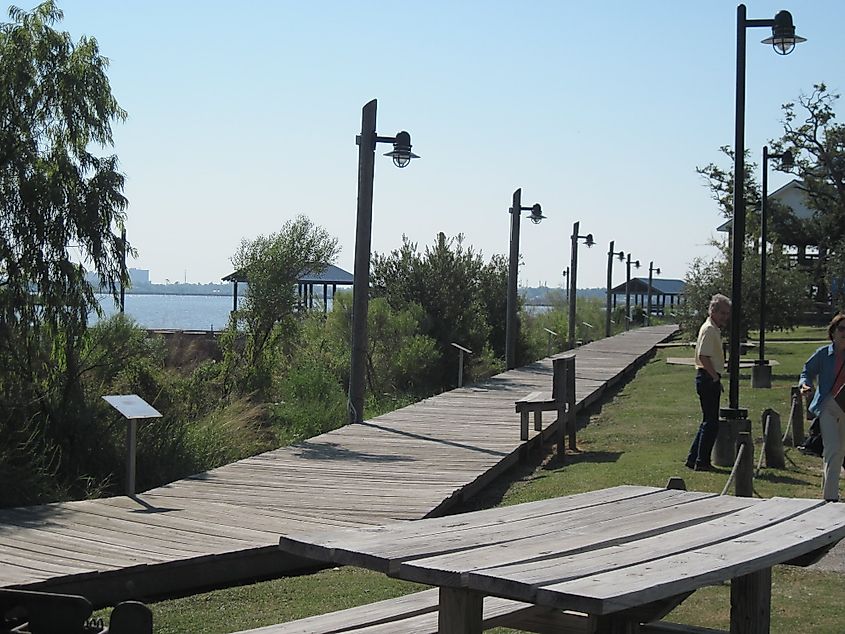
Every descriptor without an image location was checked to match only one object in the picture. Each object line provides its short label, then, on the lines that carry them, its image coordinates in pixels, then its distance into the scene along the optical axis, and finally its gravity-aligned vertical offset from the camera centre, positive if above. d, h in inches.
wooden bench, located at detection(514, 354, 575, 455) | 532.4 -39.1
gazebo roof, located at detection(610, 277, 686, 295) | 3385.8 +115.1
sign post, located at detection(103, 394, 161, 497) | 354.3 -32.2
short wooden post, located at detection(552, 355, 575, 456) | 532.7 -35.4
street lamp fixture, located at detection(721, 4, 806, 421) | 491.5 +88.7
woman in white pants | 390.9 -24.8
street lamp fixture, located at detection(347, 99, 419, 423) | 608.7 +41.8
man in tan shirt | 460.1 -22.1
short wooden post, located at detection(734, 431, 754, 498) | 318.7 -41.9
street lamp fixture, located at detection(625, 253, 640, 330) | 2221.9 +64.5
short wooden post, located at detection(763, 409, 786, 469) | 467.2 -49.2
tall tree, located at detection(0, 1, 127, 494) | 483.5 +43.0
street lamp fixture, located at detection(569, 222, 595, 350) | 1425.9 +61.0
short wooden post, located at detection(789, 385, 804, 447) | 538.6 -44.9
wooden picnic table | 135.0 -31.5
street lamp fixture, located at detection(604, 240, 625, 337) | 1883.6 +74.2
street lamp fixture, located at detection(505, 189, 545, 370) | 1001.5 +47.1
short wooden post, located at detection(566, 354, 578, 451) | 560.7 -40.7
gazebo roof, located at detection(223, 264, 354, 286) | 1799.0 +58.8
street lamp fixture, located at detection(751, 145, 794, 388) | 828.6 +19.6
